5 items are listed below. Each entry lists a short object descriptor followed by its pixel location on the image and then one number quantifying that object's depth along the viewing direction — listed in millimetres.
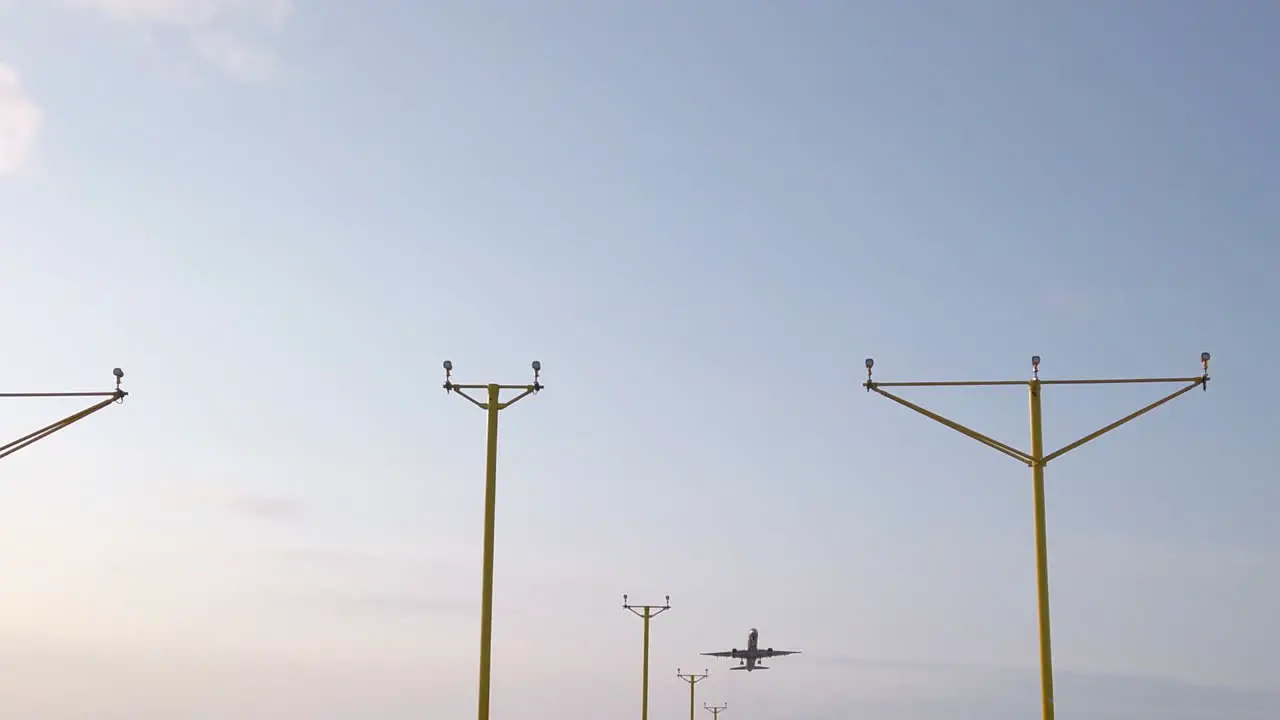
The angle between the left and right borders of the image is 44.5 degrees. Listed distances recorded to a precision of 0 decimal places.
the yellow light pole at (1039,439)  35250
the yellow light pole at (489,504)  38969
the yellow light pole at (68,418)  35688
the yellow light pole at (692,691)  119838
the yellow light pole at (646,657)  85925
